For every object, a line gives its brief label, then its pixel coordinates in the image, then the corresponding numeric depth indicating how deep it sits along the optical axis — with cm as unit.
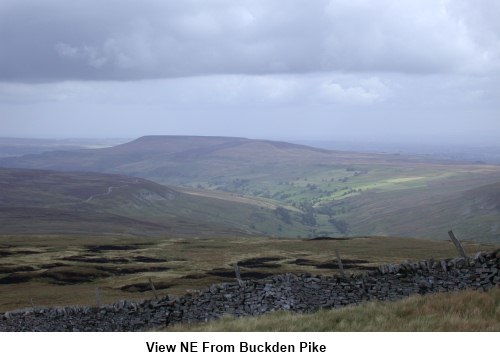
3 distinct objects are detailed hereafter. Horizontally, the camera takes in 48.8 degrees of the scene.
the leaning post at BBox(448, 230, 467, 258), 2787
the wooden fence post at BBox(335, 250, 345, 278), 2806
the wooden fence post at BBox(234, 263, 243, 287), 2938
